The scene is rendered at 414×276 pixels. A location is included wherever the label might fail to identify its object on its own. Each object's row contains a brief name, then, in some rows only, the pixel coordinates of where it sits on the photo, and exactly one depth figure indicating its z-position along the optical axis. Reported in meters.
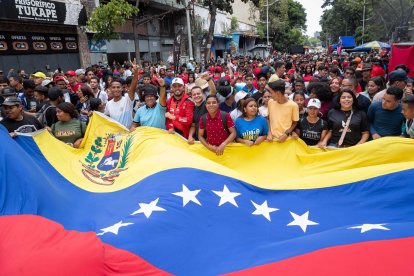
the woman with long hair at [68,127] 5.63
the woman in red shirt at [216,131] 5.44
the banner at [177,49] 16.61
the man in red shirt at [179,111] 5.88
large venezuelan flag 2.89
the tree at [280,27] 63.72
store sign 15.39
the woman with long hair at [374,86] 6.67
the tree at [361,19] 43.91
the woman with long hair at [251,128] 5.47
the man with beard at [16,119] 5.03
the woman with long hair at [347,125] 5.27
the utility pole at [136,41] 20.42
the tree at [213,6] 26.42
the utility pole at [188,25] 21.85
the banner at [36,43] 16.33
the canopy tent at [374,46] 33.29
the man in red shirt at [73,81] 10.01
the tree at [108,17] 14.61
